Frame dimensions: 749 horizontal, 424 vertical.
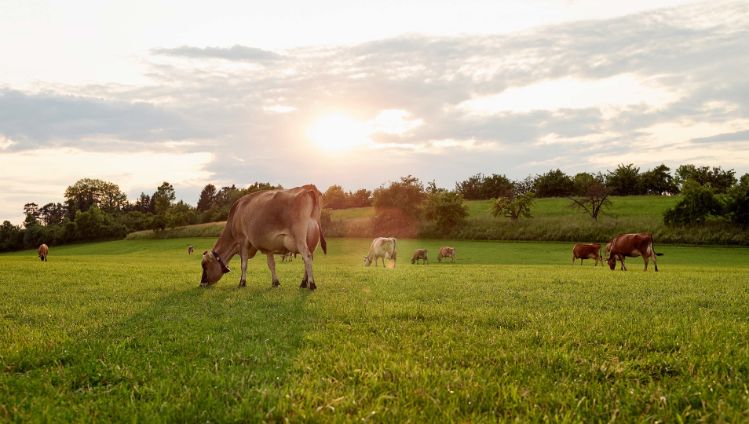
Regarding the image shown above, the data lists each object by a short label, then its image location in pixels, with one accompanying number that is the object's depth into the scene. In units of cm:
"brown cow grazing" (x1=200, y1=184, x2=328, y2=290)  1345
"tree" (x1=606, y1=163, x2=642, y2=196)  11550
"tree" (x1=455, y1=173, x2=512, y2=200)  12781
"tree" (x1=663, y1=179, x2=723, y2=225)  6012
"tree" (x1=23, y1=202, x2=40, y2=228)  18194
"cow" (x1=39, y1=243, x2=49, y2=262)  5148
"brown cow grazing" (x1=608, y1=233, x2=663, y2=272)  3041
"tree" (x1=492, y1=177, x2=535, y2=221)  7900
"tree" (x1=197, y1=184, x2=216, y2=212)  19000
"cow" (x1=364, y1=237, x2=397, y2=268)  3978
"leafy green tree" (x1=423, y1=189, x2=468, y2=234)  7681
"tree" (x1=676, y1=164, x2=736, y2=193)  11069
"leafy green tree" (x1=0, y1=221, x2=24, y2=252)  12019
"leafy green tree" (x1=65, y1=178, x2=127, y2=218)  16250
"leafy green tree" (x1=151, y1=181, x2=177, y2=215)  12044
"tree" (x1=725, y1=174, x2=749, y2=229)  5772
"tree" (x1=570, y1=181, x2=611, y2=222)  7839
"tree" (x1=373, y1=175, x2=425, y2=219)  8431
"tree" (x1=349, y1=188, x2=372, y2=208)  14162
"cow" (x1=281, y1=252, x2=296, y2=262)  4850
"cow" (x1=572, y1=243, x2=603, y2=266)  4081
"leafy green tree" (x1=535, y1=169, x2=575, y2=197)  11875
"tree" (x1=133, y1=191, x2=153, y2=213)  18075
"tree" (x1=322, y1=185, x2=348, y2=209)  14225
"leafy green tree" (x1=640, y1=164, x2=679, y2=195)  11512
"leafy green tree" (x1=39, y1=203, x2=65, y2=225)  17735
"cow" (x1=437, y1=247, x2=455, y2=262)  4966
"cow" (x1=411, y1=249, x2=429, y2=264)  4613
